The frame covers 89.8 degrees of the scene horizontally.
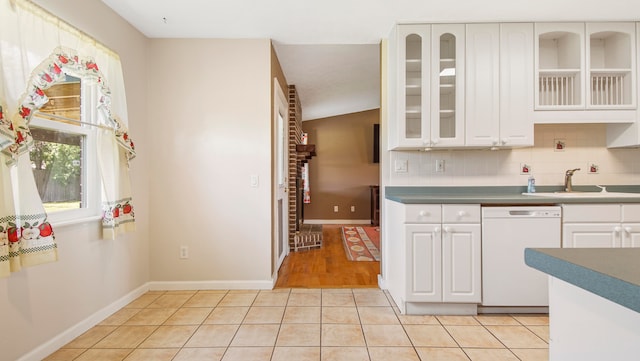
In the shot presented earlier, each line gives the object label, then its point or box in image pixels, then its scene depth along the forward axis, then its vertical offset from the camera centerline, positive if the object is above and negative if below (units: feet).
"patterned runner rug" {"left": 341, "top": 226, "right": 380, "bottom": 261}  13.43 -3.16
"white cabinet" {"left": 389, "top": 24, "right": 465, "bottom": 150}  8.20 +2.43
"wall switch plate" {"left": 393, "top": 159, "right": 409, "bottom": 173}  9.07 +0.40
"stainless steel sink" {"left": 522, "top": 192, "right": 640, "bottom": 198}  8.28 -0.39
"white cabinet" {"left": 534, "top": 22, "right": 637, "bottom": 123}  8.14 +2.63
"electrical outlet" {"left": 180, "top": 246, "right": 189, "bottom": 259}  9.32 -2.06
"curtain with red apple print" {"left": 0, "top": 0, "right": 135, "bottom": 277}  4.85 +1.35
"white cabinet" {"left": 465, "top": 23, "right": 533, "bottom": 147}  8.14 +2.61
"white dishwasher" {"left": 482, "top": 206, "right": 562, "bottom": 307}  7.36 -1.50
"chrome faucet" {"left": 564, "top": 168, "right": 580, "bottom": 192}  8.71 -0.02
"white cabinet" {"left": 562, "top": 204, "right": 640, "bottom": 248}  7.20 -1.04
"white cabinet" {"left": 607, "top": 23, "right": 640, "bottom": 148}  8.13 +1.20
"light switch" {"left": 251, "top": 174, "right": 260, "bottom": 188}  9.31 -0.01
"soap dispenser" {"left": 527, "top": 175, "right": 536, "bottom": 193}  8.80 -0.18
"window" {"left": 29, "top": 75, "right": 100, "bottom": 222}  6.04 +0.59
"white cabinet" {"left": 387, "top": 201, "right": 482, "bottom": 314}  7.39 -1.71
